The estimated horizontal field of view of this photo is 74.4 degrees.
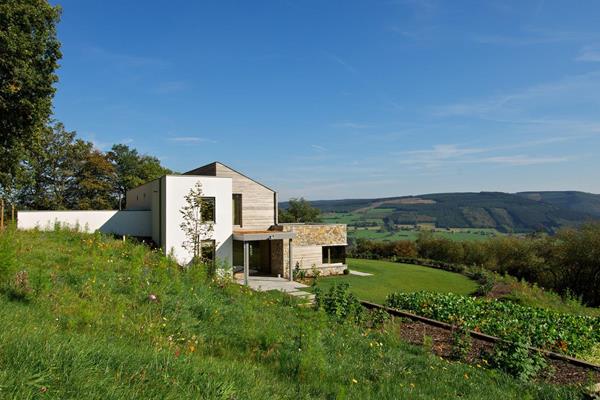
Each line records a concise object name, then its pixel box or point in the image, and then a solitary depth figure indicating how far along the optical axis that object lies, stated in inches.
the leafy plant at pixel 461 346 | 253.9
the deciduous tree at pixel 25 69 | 554.3
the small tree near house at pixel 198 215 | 503.7
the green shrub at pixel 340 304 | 349.7
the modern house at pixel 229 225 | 740.6
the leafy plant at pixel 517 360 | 219.5
